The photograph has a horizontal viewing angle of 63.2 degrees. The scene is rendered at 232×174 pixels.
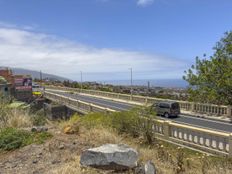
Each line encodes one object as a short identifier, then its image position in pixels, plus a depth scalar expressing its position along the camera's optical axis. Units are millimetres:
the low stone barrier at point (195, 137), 6677
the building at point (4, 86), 20770
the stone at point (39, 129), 6123
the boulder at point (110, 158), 3818
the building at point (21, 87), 24374
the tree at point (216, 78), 15026
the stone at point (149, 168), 3673
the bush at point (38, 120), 7976
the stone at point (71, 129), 5992
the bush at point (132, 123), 6838
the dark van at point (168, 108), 14678
